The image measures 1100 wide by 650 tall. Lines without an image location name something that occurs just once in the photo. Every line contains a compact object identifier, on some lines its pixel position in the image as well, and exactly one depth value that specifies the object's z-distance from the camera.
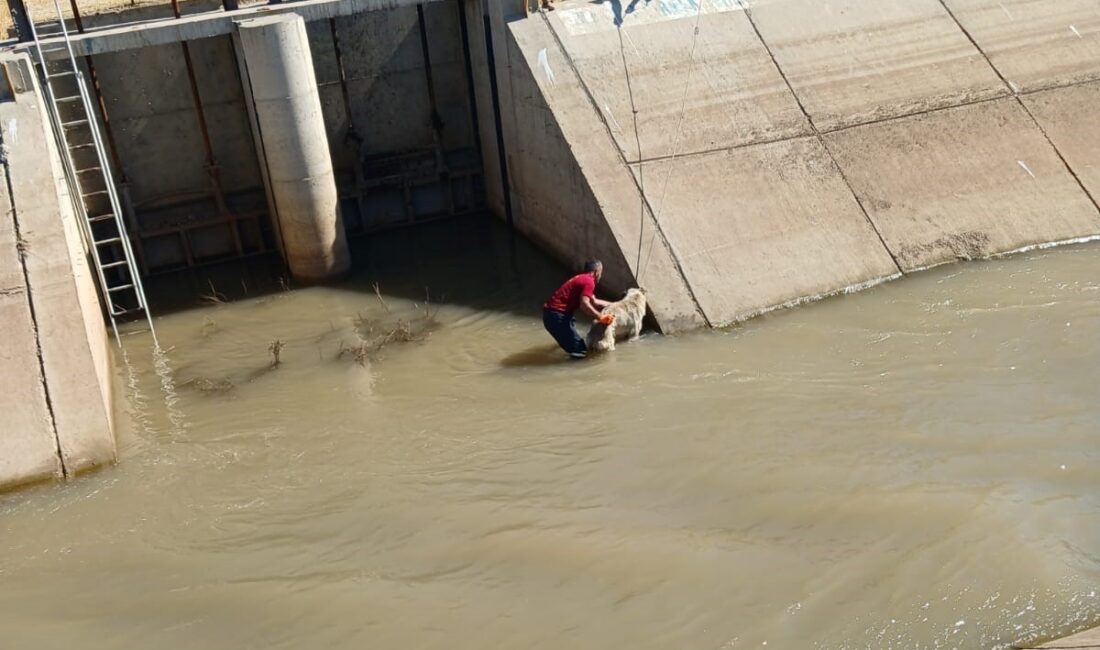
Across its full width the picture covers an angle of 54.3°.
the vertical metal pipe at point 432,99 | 14.65
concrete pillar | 12.41
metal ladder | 11.66
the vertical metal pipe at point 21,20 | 11.74
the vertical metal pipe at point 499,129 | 13.83
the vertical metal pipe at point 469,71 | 14.49
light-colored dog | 10.66
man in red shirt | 10.63
